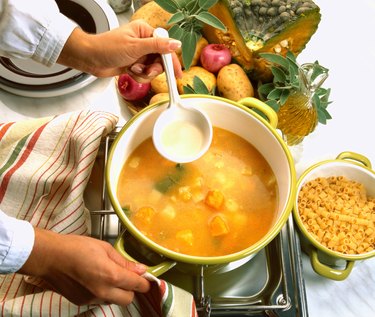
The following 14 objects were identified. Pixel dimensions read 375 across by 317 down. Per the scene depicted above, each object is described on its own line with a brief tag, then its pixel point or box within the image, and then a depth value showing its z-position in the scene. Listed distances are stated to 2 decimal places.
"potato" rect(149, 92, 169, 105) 0.93
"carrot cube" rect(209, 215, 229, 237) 0.75
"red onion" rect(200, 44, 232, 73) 0.98
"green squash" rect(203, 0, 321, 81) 0.95
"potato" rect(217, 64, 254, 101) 0.96
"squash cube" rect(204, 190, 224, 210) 0.77
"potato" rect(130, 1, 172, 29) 1.00
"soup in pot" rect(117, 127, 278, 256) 0.75
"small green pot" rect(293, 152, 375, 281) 0.82
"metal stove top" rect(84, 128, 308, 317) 0.78
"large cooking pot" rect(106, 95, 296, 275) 0.66
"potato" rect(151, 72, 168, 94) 0.96
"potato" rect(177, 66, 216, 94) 0.97
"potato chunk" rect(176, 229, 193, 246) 0.74
